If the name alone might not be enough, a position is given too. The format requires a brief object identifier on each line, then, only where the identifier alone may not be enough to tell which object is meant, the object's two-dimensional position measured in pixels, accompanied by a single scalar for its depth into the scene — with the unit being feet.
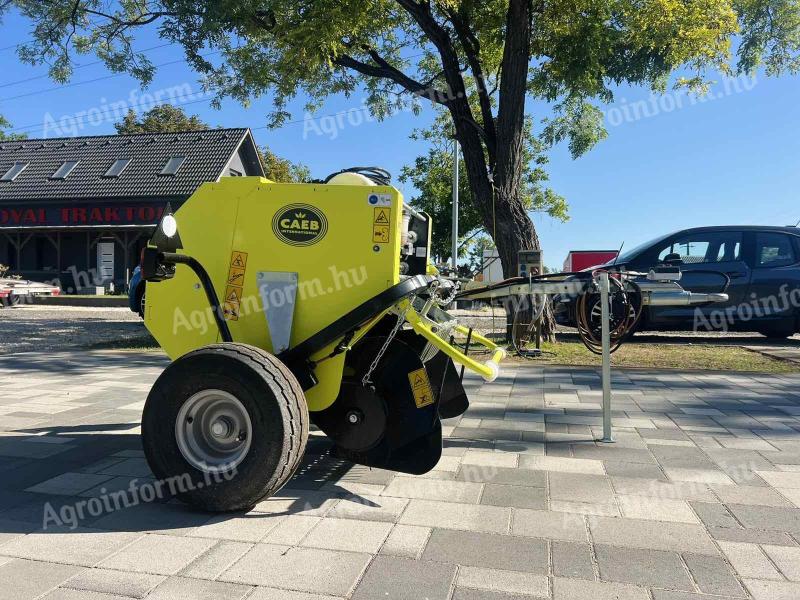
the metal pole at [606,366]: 14.12
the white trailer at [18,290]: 66.95
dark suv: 33.94
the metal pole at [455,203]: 66.71
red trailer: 84.02
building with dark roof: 85.71
